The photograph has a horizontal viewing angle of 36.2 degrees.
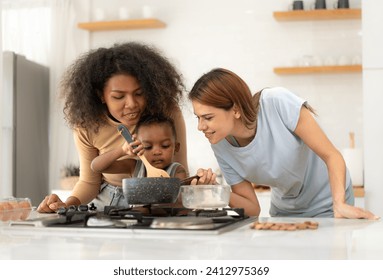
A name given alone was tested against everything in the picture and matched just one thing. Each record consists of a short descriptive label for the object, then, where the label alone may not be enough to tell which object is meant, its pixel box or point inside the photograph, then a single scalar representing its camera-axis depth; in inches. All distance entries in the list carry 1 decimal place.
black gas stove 49.3
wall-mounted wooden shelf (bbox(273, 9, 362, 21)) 165.5
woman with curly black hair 82.7
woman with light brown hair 75.8
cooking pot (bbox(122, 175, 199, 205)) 55.4
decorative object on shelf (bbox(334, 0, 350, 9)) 165.8
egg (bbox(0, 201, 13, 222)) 63.1
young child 81.3
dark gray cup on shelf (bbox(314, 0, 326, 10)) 167.3
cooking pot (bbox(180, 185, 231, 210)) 59.1
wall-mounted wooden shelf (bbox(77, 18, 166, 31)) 177.6
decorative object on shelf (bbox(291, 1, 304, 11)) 168.6
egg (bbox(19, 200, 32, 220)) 64.2
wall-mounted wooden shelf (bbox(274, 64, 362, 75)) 163.8
